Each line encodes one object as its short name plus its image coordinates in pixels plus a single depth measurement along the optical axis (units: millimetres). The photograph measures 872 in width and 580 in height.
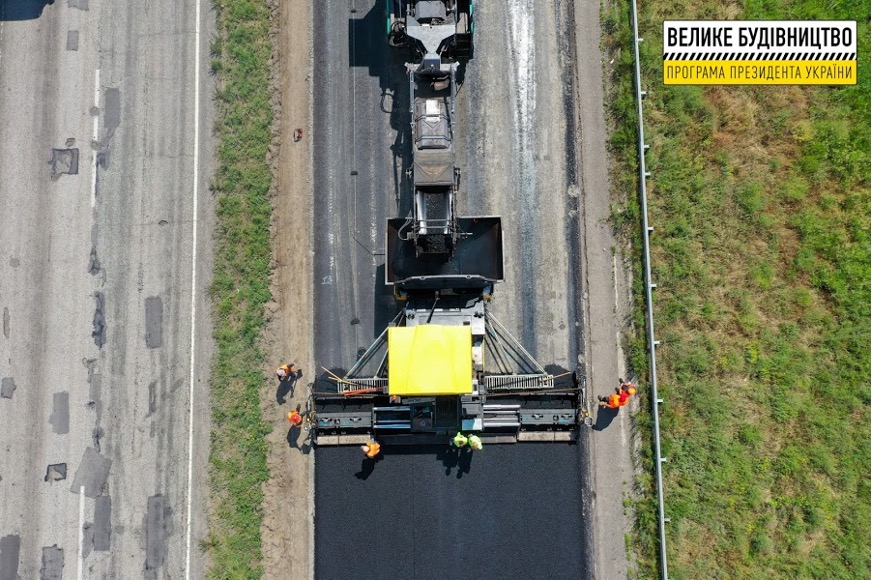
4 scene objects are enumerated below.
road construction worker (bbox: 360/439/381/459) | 14227
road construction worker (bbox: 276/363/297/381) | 14836
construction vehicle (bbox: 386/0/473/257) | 14109
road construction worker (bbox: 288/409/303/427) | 14529
